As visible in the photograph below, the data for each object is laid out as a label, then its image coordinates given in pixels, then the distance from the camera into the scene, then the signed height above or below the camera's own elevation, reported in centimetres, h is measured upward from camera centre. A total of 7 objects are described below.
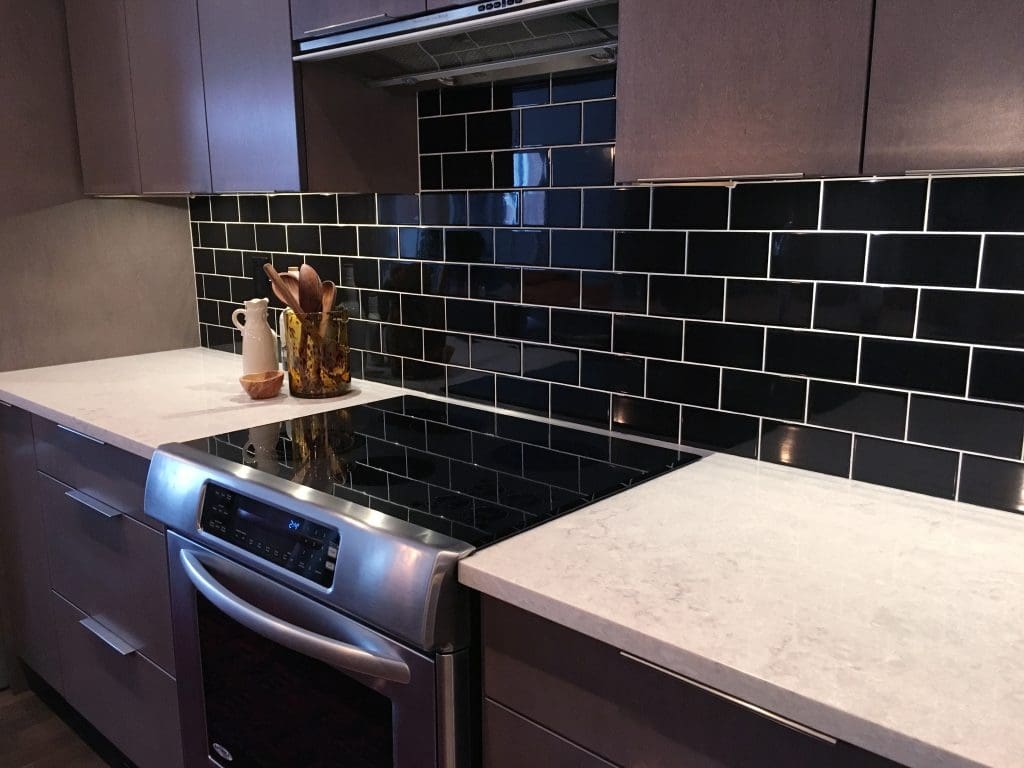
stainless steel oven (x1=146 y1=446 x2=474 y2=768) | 115 -62
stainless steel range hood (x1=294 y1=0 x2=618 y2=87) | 142 +33
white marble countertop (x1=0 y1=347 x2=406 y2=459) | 181 -43
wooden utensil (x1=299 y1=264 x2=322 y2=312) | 204 -17
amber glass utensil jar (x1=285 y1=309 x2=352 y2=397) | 203 -32
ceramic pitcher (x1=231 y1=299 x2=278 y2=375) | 214 -30
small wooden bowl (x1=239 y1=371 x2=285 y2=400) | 205 -40
